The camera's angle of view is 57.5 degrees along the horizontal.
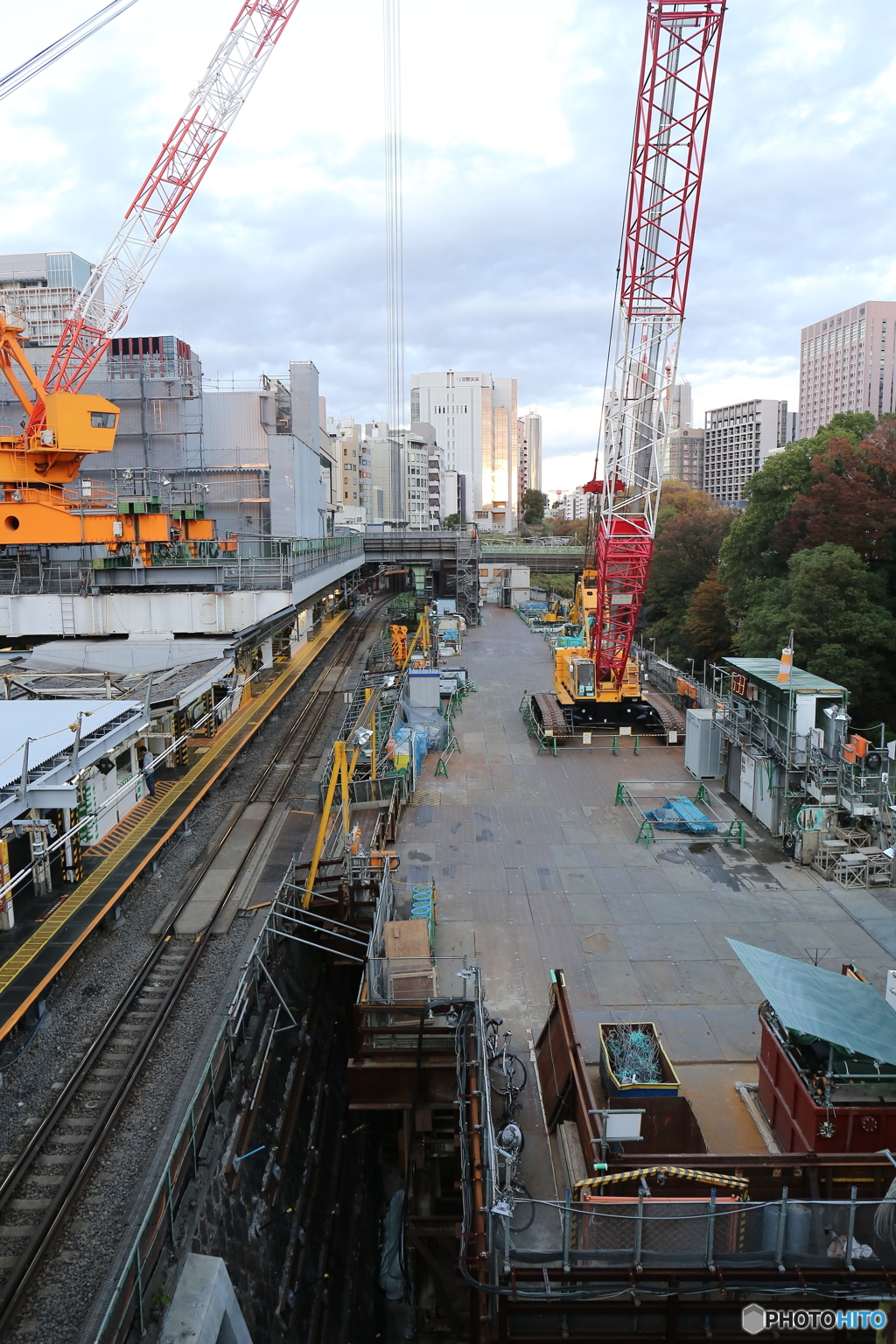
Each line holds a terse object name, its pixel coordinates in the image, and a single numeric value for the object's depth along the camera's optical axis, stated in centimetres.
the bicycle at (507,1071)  815
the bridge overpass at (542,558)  5901
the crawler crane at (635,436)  2138
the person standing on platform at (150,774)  1765
